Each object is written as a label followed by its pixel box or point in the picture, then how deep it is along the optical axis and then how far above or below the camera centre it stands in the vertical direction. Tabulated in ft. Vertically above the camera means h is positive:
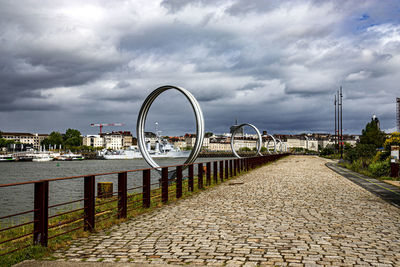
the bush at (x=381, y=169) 62.64 -4.08
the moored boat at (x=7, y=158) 375.29 -11.64
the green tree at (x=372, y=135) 293.59 +8.24
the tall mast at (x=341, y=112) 180.38 +15.12
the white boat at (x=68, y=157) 393.13 -12.22
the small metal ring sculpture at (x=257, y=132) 138.38 +4.94
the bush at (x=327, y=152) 248.73 -4.71
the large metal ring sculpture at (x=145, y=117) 50.75 +3.50
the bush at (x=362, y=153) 90.35 -2.05
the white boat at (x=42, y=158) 377.67 -11.85
